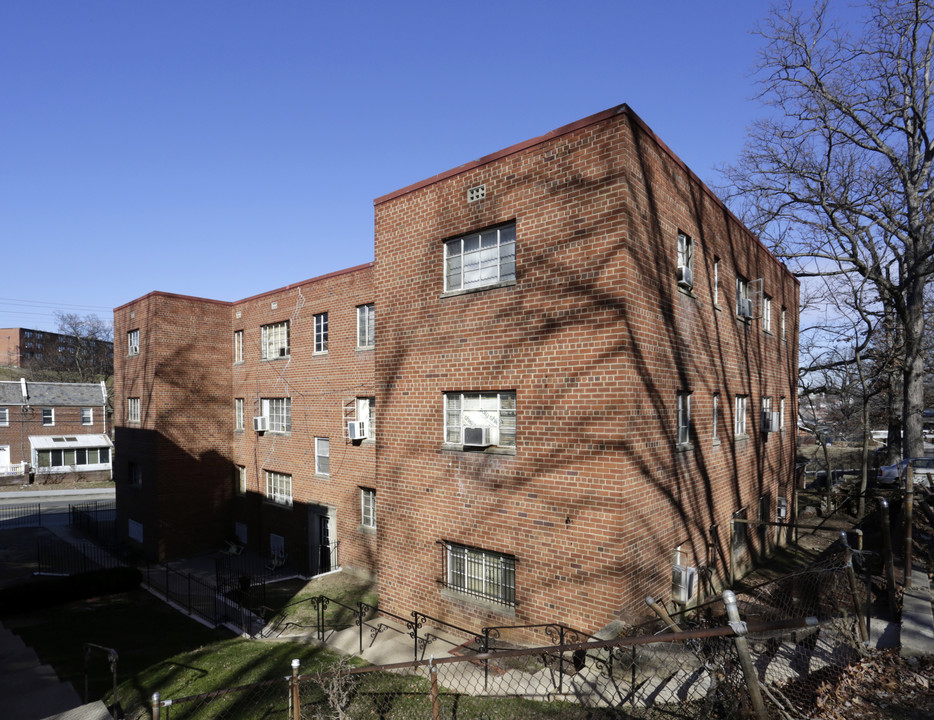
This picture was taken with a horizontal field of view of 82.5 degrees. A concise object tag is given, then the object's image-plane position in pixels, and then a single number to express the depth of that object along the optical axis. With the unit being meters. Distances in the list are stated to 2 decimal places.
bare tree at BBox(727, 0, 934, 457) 19.78
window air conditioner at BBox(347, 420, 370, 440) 15.88
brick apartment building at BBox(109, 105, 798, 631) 8.22
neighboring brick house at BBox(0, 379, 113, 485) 39.47
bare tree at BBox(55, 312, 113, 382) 65.94
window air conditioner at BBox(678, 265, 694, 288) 9.95
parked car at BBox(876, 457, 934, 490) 14.71
